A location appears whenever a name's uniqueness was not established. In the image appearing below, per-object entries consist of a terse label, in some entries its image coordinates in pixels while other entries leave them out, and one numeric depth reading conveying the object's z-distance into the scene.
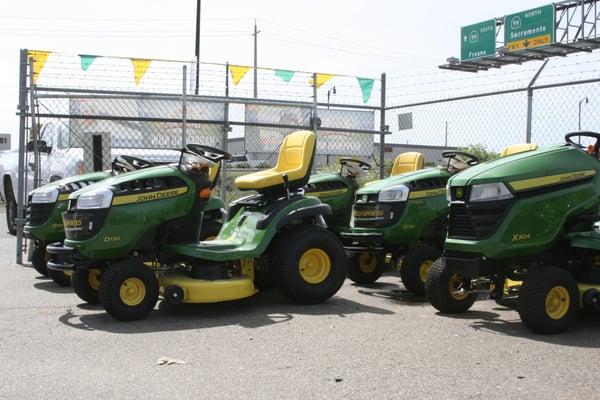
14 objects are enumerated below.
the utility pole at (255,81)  11.06
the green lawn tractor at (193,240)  6.30
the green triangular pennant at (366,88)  12.02
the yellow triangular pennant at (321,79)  11.55
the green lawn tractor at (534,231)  5.64
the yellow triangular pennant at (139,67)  10.52
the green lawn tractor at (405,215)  7.99
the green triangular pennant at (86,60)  10.27
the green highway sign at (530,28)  34.25
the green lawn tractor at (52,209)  8.62
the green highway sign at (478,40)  38.72
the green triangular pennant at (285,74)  11.44
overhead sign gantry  32.02
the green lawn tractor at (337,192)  9.66
